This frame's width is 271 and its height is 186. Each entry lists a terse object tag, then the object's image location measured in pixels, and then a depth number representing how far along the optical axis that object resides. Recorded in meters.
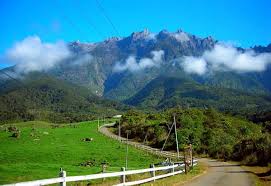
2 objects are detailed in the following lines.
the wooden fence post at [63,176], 9.19
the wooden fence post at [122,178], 12.38
